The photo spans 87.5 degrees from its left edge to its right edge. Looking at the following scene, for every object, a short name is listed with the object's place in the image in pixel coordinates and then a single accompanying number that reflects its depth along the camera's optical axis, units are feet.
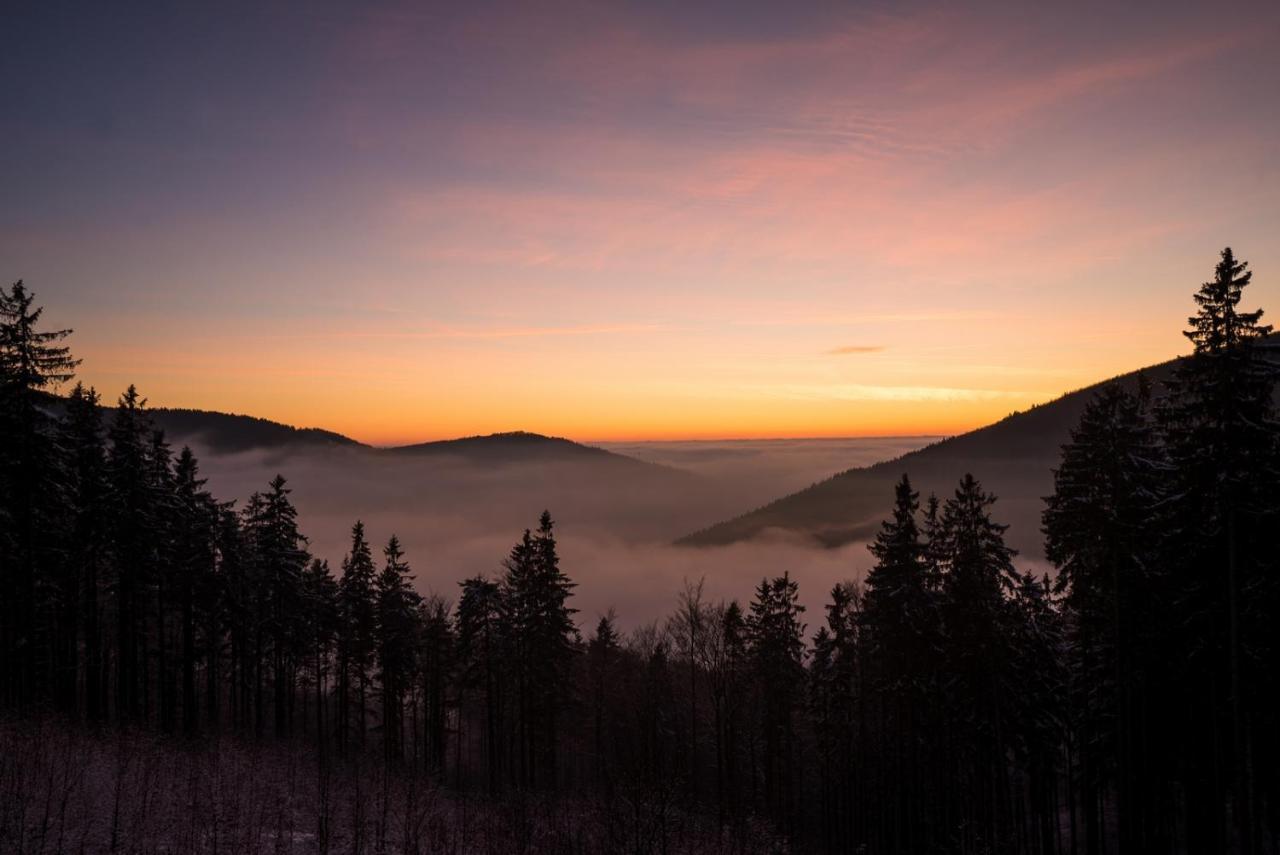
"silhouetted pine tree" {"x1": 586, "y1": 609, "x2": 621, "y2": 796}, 208.33
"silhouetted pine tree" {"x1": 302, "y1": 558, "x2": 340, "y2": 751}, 153.38
